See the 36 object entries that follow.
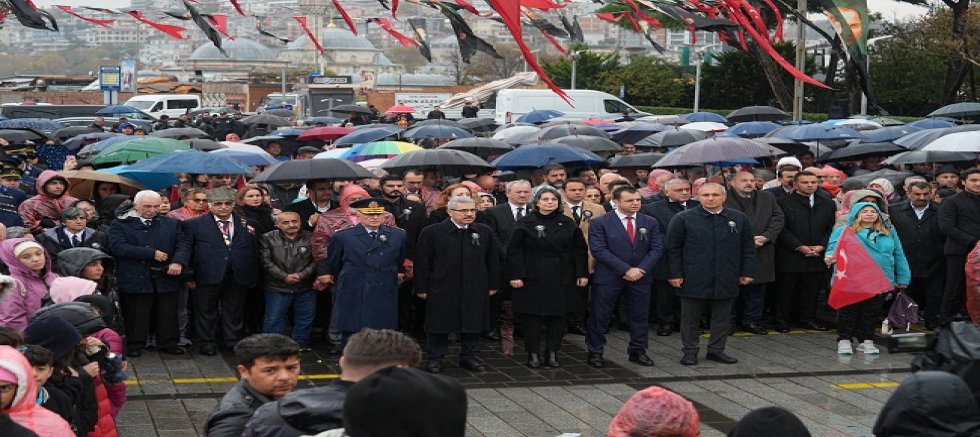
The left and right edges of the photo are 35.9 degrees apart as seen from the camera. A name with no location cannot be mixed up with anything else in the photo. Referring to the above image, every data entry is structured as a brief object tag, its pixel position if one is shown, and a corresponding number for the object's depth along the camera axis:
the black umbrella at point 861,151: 17.33
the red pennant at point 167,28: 13.68
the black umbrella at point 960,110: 27.18
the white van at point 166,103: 56.34
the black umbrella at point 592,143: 18.20
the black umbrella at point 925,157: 16.00
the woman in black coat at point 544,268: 11.72
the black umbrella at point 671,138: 19.65
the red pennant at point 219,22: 13.87
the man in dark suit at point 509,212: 12.81
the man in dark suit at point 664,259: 13.26
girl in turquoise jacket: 12.44
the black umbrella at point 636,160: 16.36
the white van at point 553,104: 38.25
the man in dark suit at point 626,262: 11.95
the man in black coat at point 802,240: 13.70
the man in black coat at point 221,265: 12.34
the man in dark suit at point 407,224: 12.78
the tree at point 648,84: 60.66
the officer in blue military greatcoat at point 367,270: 11.65
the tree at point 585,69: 66.19
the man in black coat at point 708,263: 11.98
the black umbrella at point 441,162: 14.10
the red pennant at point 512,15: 7.61
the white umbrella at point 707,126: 24.12
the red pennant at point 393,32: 13.48
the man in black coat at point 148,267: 12.06
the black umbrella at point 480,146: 17.70
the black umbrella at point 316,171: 12.82
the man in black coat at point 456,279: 11.68
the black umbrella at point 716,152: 14.68
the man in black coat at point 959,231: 13.29
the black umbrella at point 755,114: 28.73
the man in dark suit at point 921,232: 13.73
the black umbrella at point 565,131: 20.72
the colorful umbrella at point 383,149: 16.89
